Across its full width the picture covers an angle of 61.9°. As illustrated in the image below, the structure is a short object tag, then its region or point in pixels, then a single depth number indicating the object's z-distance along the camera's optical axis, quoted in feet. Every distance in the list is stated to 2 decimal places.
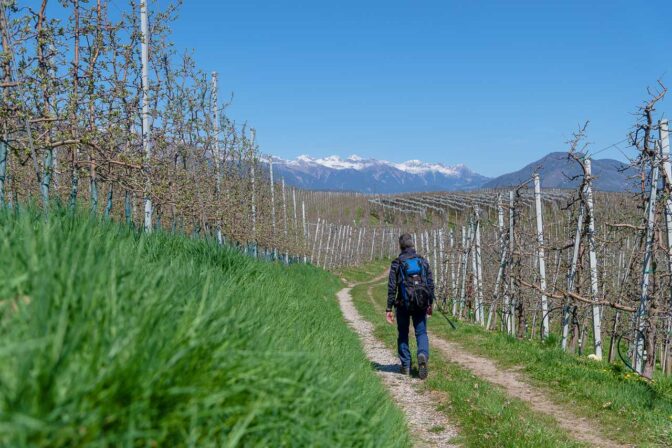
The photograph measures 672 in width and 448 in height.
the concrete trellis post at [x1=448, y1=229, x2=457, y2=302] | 71.80
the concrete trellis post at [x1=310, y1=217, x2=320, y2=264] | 168.73
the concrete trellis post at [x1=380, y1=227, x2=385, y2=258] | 216.17
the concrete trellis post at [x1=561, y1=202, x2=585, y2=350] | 38.55
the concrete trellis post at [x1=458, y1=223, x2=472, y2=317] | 66.28
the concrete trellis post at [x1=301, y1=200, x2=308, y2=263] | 143.31
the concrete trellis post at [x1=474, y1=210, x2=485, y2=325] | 58.85
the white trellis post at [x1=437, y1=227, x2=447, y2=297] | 81.08
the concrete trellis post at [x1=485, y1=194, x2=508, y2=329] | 49.83
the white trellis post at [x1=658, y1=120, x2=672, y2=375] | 27.94
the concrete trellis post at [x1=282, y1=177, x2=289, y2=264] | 124.52
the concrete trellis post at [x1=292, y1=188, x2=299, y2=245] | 136.46
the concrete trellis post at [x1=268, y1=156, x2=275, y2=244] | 109.98
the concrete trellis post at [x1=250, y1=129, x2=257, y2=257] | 87.68
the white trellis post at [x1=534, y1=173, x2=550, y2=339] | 41.72
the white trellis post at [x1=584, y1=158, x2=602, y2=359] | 35.99
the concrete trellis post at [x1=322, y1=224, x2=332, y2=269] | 167.69
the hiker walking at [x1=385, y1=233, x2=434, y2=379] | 28.91
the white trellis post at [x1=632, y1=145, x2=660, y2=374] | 28.89
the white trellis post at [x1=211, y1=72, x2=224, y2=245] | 67.36
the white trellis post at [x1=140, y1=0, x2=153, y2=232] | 40.93
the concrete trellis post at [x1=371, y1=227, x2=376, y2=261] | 210.47
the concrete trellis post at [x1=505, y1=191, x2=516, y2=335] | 47.73
